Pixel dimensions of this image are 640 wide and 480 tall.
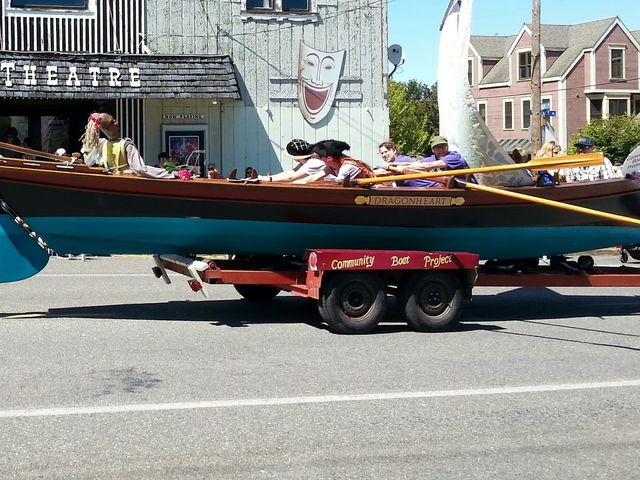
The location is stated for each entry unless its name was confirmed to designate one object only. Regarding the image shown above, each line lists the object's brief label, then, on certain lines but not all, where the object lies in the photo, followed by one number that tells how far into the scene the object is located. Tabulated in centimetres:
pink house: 5650
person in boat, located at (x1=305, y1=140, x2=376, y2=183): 902
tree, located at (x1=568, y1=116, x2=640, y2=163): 5000
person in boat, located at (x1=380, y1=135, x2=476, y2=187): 934
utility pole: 2273
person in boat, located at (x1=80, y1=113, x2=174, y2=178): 870
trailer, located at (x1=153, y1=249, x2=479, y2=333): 846
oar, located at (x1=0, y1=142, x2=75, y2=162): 898
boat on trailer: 834
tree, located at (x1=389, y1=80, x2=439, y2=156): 5666
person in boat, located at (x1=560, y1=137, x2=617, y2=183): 1093
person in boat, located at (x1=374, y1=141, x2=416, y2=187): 1048
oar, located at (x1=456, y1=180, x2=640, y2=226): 835
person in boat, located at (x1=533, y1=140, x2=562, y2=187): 966
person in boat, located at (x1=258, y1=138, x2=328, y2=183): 912
